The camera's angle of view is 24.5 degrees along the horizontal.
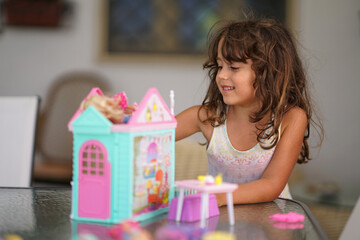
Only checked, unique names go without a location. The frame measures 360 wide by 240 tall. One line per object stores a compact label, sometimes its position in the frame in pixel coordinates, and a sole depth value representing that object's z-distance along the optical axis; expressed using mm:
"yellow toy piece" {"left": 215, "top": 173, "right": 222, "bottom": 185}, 1631
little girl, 2216
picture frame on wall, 5086
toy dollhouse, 1650
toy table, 1605
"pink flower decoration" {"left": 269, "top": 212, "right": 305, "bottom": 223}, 1738
